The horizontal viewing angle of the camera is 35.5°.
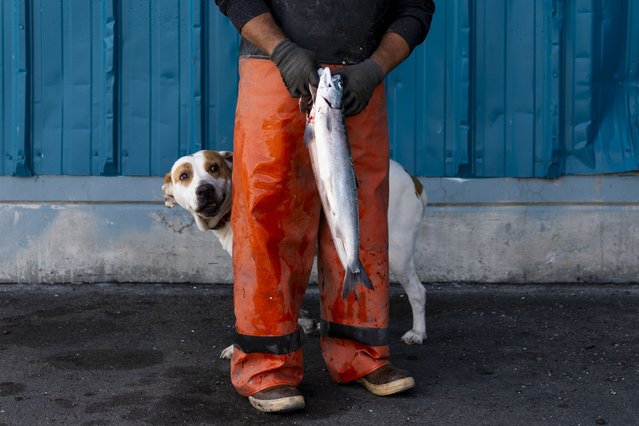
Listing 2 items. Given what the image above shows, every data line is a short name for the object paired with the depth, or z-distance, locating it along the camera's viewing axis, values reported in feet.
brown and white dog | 17.78
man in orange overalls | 13.82
